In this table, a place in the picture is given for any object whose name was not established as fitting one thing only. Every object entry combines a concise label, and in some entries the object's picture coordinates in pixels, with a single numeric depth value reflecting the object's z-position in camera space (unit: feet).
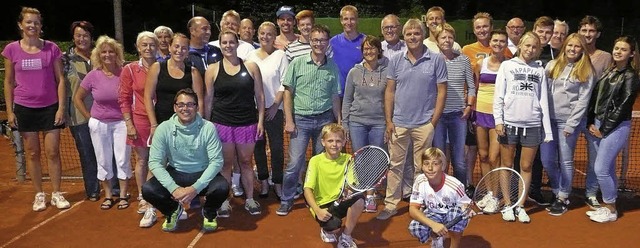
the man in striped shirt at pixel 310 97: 18.88
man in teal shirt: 17.35
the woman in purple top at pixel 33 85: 19.57
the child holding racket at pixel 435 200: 15.10
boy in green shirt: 16.29
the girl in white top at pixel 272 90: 19.88
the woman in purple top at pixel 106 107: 19.62
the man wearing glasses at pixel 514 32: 21.39
